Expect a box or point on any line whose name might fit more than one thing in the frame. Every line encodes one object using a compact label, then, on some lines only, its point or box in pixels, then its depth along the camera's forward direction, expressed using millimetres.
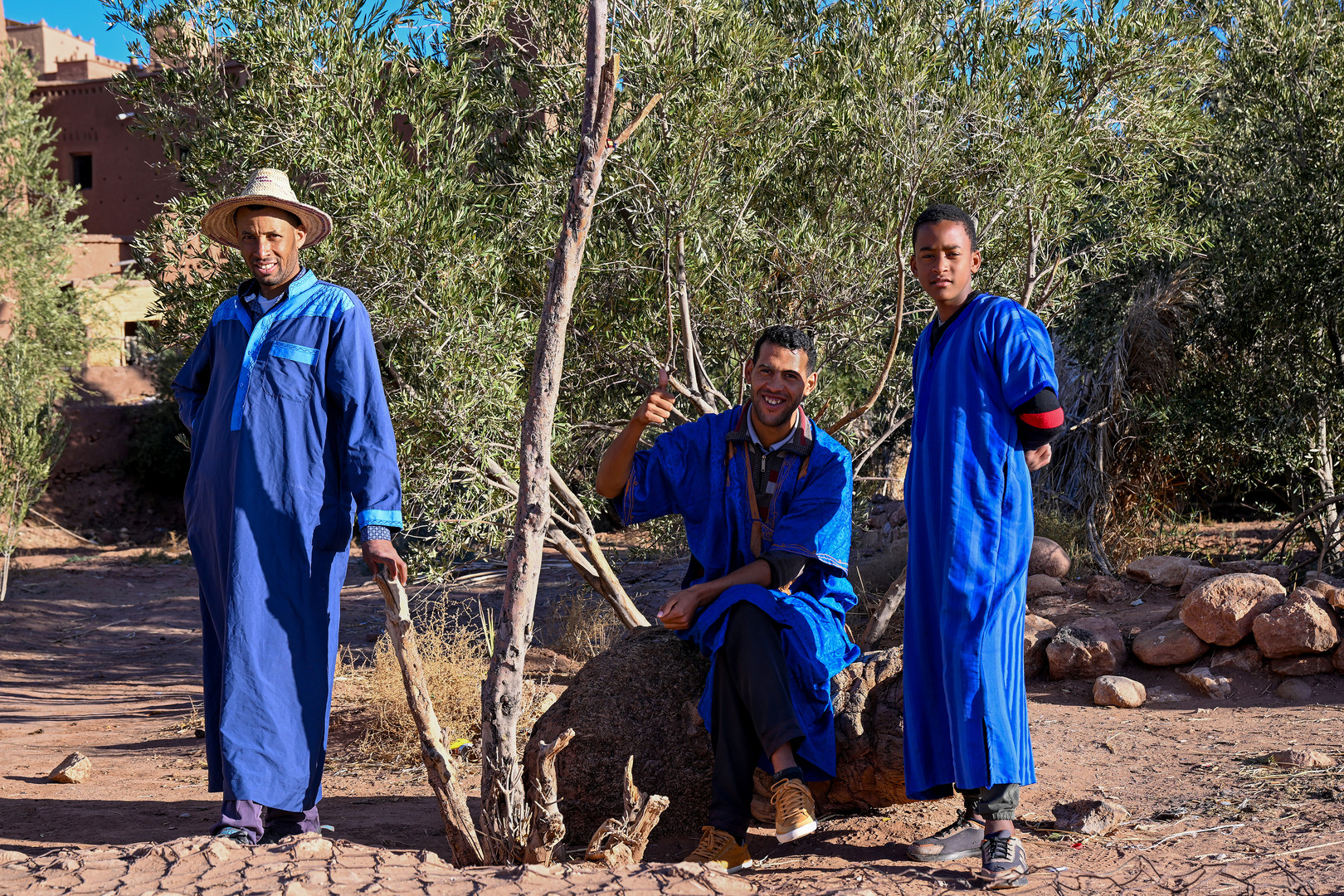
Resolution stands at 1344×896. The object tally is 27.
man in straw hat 3354
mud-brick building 19203
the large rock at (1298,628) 5789
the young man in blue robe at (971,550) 3234
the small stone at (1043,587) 7500
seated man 3445
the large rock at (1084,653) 6160
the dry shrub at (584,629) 7652
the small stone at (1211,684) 5824
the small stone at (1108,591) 7334
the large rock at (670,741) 3807
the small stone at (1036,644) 6355
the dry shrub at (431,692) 5461
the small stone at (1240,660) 5989
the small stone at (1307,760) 4270
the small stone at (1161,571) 7383
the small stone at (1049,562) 7824
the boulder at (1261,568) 6828
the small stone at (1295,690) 5684
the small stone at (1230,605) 6016
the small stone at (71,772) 4809
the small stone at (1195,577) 7039
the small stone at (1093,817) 3545
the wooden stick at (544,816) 3176
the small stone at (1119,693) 5738
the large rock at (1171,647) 6141
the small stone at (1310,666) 5852
